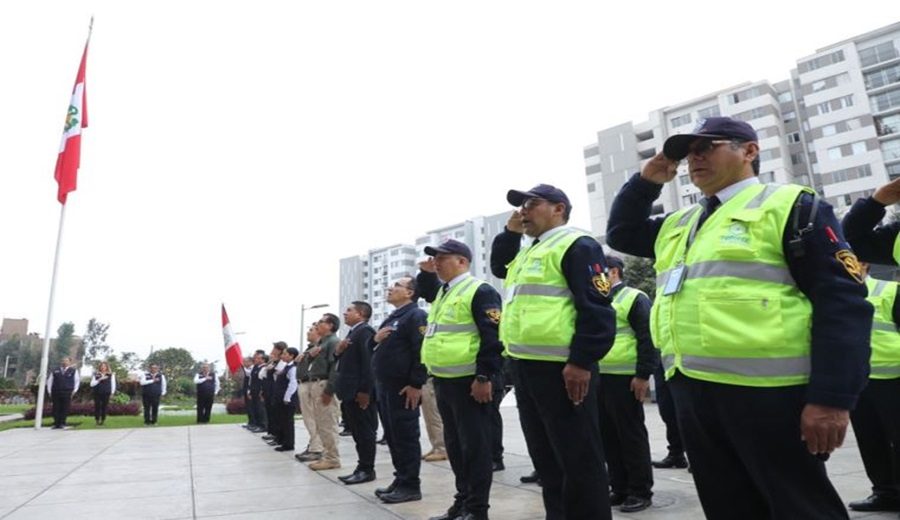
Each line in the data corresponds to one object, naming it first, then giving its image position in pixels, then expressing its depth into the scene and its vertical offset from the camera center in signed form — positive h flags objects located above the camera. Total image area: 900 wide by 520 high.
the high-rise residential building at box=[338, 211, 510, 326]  85.06 +18.68
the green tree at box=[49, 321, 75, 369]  91.06 +7.93
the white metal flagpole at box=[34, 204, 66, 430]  14.17 +0.90
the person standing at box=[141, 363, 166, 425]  16.66 -0.08
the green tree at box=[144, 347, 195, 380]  62.95 +3.04
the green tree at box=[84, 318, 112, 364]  82.06 +7.55
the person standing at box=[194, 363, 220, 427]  16.97 -0.17
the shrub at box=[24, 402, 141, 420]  18.84 -0.59
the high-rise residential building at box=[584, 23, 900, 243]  45.38 +19.85
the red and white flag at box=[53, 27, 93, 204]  14.51 +5.90
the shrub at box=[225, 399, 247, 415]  22.14 -0.83
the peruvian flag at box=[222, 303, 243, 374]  18.80 +1.08
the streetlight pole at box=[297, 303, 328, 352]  32.28 +3.55
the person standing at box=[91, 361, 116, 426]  16.22 +0.02
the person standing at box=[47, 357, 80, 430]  14.82 +0.13
